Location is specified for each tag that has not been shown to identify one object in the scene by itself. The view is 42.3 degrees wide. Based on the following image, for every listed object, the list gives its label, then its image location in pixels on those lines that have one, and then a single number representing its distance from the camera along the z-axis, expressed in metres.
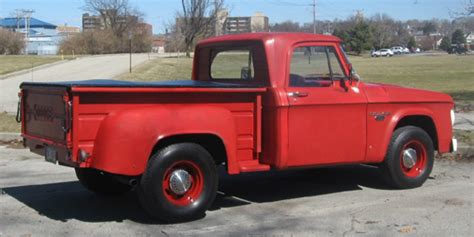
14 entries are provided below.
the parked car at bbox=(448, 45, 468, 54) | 119.96
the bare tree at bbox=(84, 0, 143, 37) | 105.75
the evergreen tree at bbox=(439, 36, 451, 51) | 146.14
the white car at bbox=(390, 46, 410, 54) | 131.91
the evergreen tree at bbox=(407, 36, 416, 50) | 153.12
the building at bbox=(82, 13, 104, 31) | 108.19
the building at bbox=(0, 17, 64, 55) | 104.17
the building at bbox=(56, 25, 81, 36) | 187.82
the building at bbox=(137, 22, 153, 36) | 100.75
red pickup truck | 5.42
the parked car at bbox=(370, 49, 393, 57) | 113.44
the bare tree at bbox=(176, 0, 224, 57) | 61.19
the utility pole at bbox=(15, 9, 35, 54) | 116.12
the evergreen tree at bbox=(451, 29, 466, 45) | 129.25
